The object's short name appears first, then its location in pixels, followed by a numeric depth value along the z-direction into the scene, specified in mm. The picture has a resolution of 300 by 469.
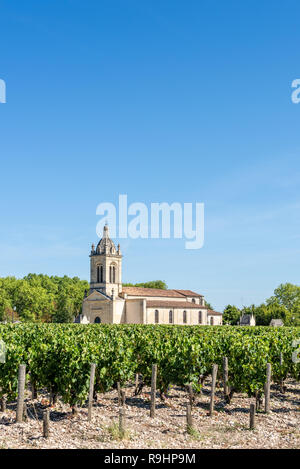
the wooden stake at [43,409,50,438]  10945
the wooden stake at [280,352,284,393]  17703
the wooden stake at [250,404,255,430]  12355
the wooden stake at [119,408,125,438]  11094
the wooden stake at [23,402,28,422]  12686
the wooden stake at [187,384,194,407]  14512
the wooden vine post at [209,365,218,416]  13908
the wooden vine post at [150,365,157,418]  13599
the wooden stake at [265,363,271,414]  14297
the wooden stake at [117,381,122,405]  14528
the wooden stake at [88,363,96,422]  13166
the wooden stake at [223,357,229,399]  15750
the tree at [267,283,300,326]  111406
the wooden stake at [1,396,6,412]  13641
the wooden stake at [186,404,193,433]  11980
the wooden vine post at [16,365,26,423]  12414
